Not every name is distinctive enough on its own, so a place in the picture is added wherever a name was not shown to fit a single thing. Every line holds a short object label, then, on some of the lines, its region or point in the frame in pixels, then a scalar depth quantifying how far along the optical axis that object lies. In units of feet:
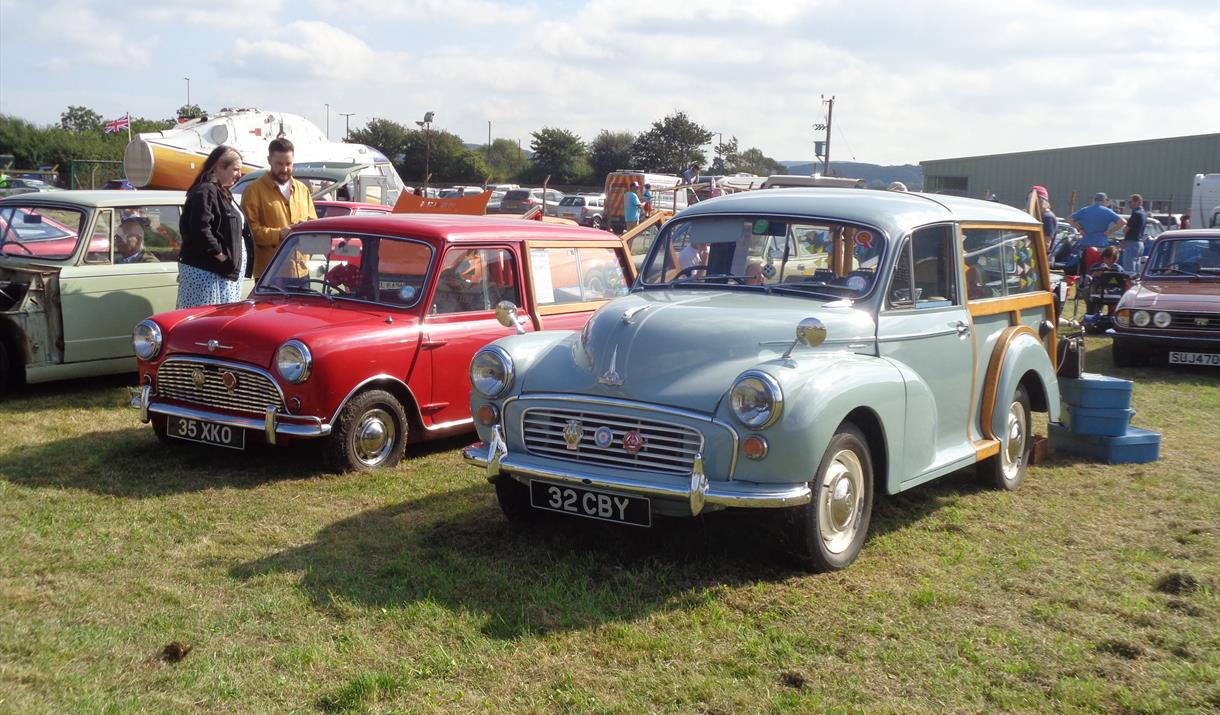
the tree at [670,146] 267.80
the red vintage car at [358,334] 20.53
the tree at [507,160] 268.21
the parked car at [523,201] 130.62
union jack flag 129.70
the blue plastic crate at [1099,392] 24.32
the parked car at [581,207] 137.18
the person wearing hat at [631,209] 70.05
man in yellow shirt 28.43
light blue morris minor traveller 14.80
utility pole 183.11
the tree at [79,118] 278.26
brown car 37.01
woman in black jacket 25.94
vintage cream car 26.73
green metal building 140.87
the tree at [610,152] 269.85
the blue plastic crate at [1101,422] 24.50
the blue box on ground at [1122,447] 24.32
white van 89.04
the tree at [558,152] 255.50
